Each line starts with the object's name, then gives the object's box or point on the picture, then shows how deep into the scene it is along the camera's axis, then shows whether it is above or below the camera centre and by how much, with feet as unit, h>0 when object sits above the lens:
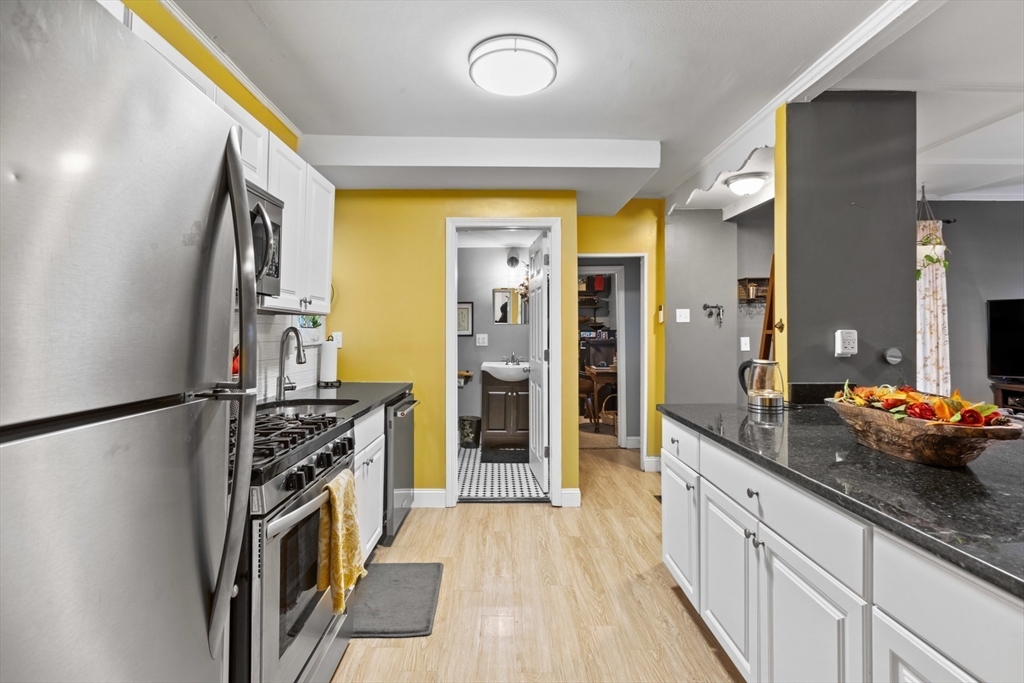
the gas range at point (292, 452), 4.20 -1.13
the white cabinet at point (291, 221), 7.49 +2.00
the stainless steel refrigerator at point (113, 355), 1.83 -0.06
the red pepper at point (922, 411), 4.12 -0.58
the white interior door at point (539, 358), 11.87 -0.41
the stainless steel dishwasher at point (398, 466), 9.39 -2.53
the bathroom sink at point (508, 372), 16.56 -1.02
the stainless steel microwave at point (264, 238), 6.09 +1.36
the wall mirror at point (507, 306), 18.45 +1.36
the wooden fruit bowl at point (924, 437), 3.78 -0.80
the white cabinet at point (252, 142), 6.62 +2.81
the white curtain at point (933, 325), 13.83 +0.52
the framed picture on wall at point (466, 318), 18.29 +0.89
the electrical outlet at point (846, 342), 7.93 +0.02
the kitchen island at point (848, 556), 2.67 -1.52
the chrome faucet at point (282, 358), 7.79 -0.26
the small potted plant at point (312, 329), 10.12 +0.26
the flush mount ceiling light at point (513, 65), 6.82 +3.98
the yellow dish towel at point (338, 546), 5.26 -2.25
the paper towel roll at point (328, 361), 10.44 -0.42
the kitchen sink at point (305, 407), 7.86 -1.09
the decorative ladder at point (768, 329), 9.23 +0.27
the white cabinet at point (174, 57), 5.08 +3.22
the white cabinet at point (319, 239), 8.73 +1.91
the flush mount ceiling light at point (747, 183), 11.35 +3.75
